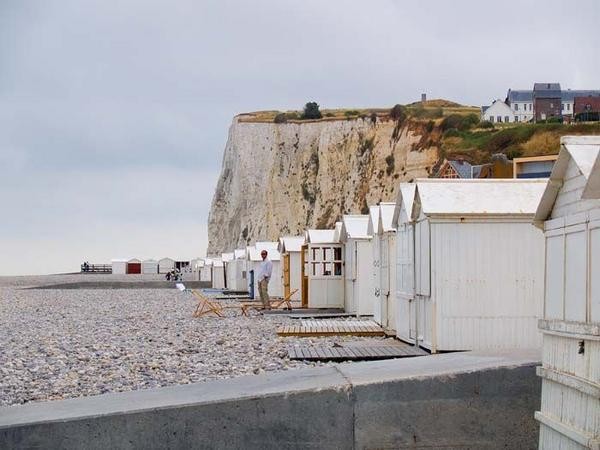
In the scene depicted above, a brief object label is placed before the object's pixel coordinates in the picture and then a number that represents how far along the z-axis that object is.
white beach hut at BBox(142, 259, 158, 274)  137.12
